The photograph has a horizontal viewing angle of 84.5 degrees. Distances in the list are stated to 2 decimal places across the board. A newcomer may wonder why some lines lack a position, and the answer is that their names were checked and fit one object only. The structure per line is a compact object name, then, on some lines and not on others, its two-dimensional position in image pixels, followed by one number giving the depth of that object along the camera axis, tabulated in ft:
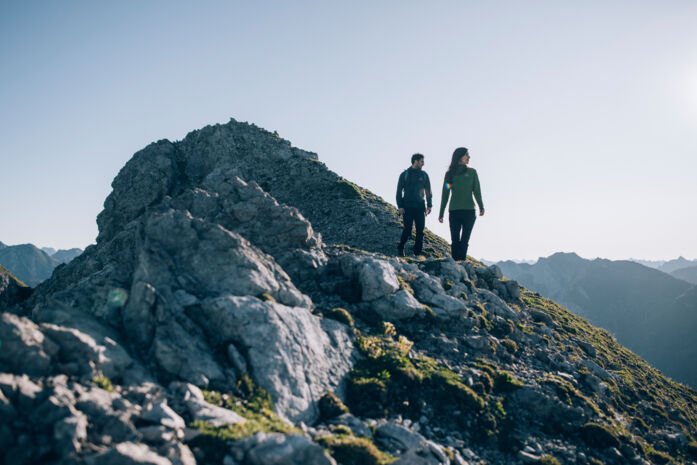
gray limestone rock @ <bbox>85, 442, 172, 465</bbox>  19.70
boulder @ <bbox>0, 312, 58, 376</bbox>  24.16
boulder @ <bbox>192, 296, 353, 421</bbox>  32.04
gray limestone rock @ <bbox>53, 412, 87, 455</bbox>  20.16
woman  67.56
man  65.92
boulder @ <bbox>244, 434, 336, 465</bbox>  22.90
